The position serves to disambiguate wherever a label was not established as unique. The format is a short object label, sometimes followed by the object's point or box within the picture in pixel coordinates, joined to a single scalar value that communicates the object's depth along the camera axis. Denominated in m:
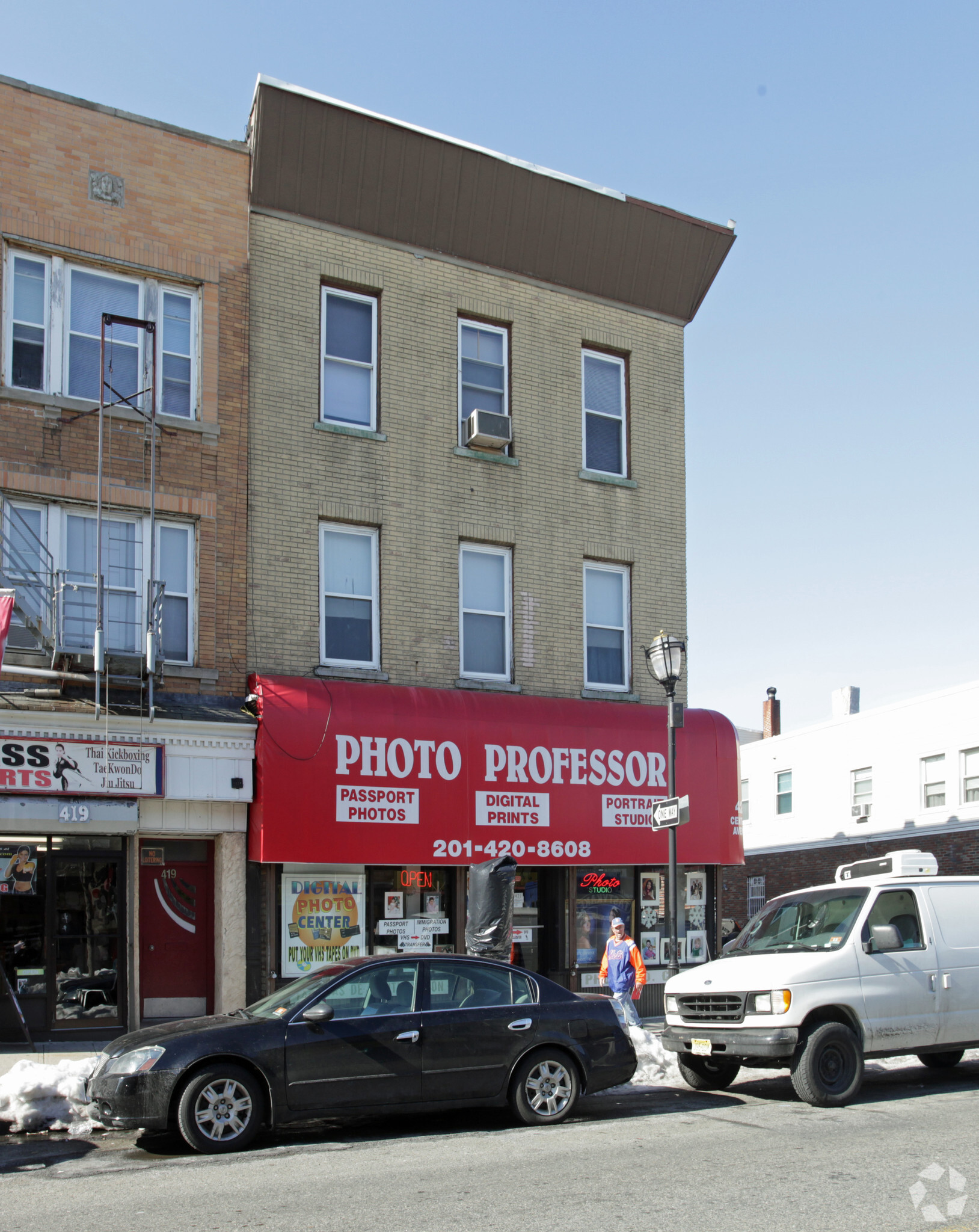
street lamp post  14.33
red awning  14.95
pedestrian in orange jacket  13.35
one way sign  14.01
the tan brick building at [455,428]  16.25
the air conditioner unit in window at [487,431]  17.45
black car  8.71
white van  10.26
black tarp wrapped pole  13.34
